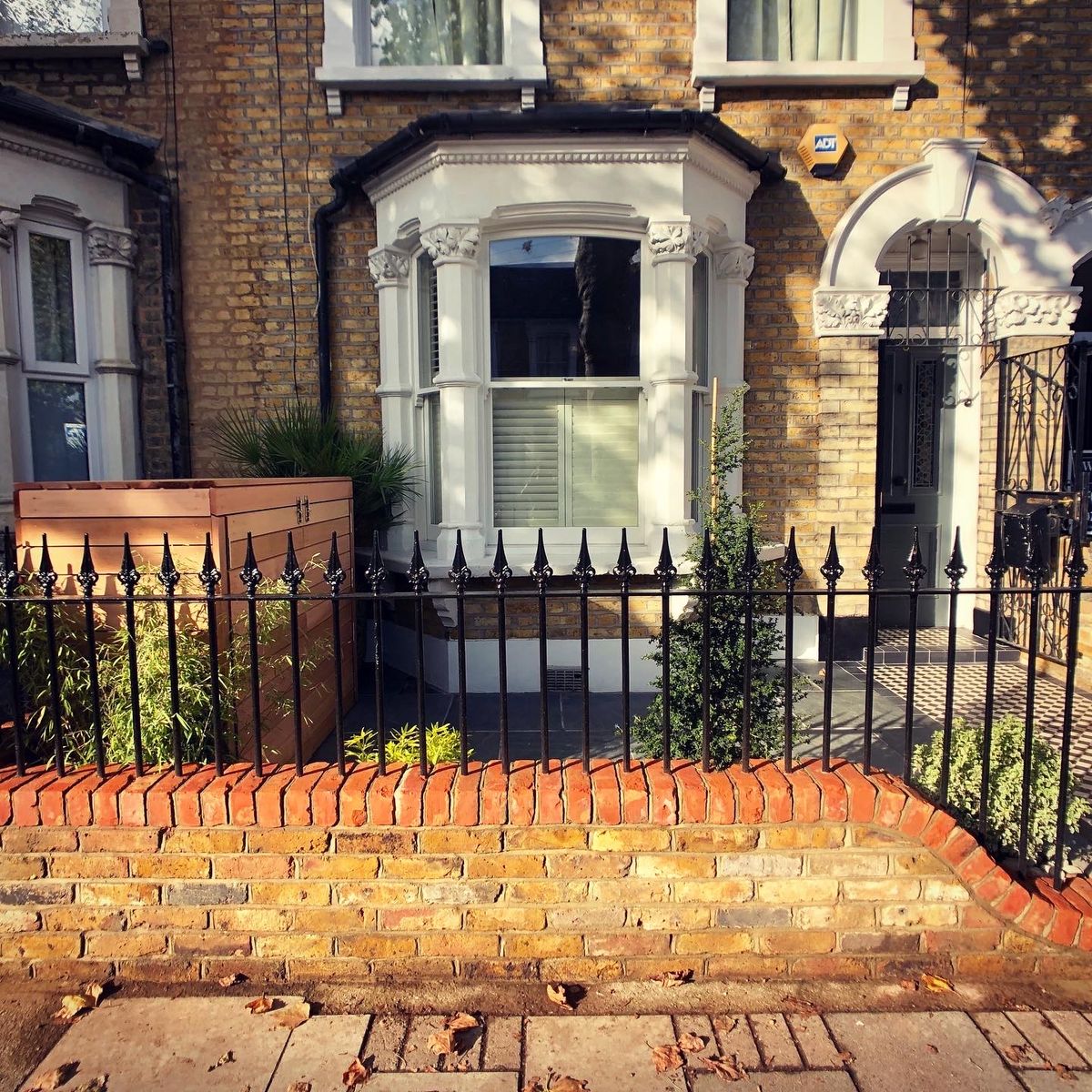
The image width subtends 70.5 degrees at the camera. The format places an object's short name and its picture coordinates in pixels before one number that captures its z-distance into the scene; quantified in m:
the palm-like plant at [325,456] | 5.36
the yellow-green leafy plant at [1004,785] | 2.80
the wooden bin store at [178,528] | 3.11
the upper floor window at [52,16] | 6.04
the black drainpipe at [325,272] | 5.98
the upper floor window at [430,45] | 5.84
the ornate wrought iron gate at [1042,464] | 5.75
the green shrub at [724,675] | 3.04
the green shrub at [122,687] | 2.71
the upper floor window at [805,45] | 5.85
